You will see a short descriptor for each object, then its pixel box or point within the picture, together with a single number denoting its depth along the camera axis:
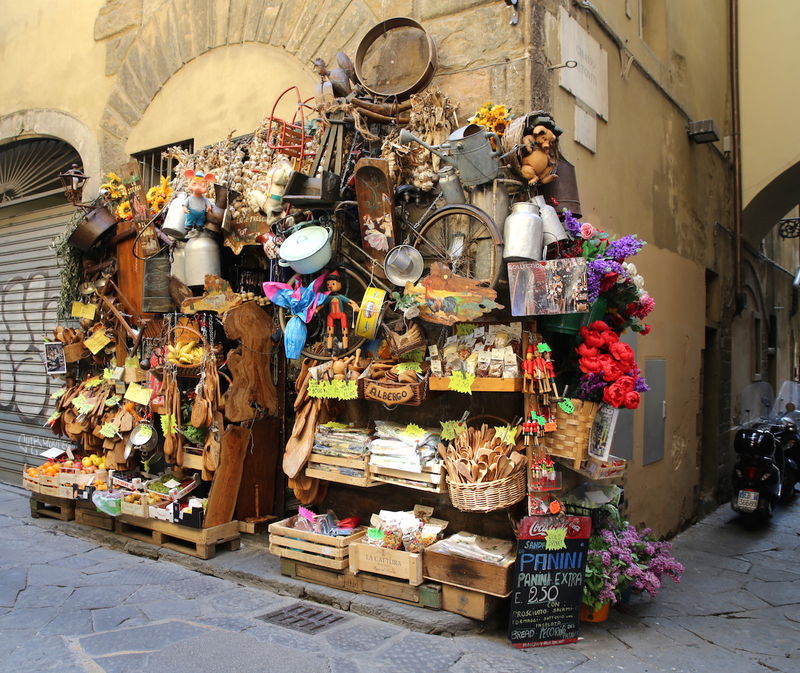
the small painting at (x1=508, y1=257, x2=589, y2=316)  3.99
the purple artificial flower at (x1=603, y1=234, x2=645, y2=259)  4.34
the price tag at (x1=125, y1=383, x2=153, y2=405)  6.18
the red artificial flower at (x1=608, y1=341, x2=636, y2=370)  4.27
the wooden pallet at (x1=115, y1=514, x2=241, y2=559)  5.43
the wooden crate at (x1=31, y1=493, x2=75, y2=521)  6.61
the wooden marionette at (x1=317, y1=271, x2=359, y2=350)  5.03
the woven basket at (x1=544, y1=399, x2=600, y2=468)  4.18
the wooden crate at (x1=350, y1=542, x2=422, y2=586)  4.38
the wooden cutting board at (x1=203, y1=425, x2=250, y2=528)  5.45
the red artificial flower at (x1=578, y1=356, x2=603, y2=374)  4.25
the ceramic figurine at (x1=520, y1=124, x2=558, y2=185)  4.36
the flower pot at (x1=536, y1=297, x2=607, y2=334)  4.28
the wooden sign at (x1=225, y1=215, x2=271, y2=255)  5.53
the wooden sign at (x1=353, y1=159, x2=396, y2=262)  4.68
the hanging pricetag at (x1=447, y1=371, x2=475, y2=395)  4.25
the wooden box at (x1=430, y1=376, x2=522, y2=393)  4.18
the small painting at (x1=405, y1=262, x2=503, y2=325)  4.20
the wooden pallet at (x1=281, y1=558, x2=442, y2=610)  4.35
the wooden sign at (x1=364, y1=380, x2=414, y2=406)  4.38
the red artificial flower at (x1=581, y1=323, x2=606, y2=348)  4.33
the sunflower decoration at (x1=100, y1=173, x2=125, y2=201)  7.04
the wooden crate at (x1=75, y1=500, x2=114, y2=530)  6.22
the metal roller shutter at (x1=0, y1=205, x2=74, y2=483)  8.45
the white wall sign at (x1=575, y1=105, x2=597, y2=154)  5.30
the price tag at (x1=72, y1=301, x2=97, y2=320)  7.11
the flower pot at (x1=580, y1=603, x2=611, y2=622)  4.54
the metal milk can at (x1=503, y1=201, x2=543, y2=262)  4.20
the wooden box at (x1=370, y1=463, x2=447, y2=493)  4.41
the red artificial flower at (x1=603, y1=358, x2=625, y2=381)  4.20
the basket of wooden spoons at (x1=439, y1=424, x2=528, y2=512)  4.13
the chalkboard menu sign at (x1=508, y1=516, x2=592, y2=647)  4.11
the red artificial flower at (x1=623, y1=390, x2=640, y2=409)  4.18
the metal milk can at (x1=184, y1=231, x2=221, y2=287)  5.74
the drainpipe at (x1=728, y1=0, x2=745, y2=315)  8.79
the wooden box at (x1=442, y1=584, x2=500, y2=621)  4.19
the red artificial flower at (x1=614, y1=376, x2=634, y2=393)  4.18
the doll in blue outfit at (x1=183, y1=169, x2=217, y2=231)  5.60
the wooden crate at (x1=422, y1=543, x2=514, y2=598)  4.11
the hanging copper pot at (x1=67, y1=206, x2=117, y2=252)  6.89
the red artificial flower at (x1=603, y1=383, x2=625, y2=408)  4.17
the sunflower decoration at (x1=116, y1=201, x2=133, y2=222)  6.89
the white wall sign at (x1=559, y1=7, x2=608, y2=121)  5.18
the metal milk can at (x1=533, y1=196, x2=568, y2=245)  4.38
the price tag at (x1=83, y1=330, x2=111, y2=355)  6.95
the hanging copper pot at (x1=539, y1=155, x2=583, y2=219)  4.72
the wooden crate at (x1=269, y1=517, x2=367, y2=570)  4.71
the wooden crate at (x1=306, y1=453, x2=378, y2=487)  4.70
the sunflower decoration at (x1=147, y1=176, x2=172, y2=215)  6.46
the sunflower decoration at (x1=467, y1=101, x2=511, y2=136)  4.60
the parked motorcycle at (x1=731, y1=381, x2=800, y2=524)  7.32
